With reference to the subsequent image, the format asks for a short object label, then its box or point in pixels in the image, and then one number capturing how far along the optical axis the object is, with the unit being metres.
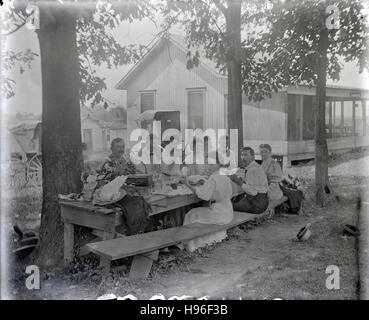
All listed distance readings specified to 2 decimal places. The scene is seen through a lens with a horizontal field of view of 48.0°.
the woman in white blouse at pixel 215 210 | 5.75
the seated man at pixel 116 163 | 5.40
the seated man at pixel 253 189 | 6.68
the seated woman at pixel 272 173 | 7.54
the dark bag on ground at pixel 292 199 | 7.81
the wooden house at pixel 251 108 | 9.66
